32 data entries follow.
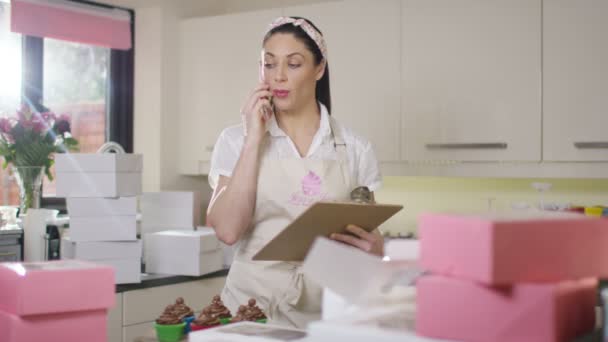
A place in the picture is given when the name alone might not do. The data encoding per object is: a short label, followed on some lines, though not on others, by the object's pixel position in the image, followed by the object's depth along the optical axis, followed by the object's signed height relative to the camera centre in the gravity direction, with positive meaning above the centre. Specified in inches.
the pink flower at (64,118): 128.7 +8.0
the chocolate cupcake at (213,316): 58.2 -12.0
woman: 84.6 -0.1
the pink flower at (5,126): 123.8 +6.1
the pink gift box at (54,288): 49.9 -8.5
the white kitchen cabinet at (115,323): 110.3 -23.4
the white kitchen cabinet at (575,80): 112.9 +13.0
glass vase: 124.0 -3.4
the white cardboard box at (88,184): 109.6 -3.0
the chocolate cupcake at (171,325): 56.5 -12.1
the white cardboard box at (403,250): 49.8 -5.7
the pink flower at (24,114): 124.7 +8.2
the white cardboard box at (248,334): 48.2 -11.3
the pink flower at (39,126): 125.3 +6.2
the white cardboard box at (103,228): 110.9 -9.6
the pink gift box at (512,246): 36.6 -4.1
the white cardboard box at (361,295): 39.2 -7.6
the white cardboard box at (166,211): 133.8 -8.4
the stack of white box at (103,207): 109.3 -6.4
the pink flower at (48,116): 127.4 +8.0
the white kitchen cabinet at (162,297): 113.1 -21.1
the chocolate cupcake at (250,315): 57.9 -11.7
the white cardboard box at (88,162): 108.9 +0.2
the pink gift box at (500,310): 36.7 -7.3
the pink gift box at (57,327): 50.1 -11.2
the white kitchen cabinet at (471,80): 118.2 +13.9
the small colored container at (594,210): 117.6 -7.0
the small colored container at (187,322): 57.7 -12.3
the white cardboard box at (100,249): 111.1 -12.8
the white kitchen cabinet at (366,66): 129.1 +17.3
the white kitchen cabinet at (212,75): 144.0 +17.6
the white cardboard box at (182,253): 122.0 -14.6
